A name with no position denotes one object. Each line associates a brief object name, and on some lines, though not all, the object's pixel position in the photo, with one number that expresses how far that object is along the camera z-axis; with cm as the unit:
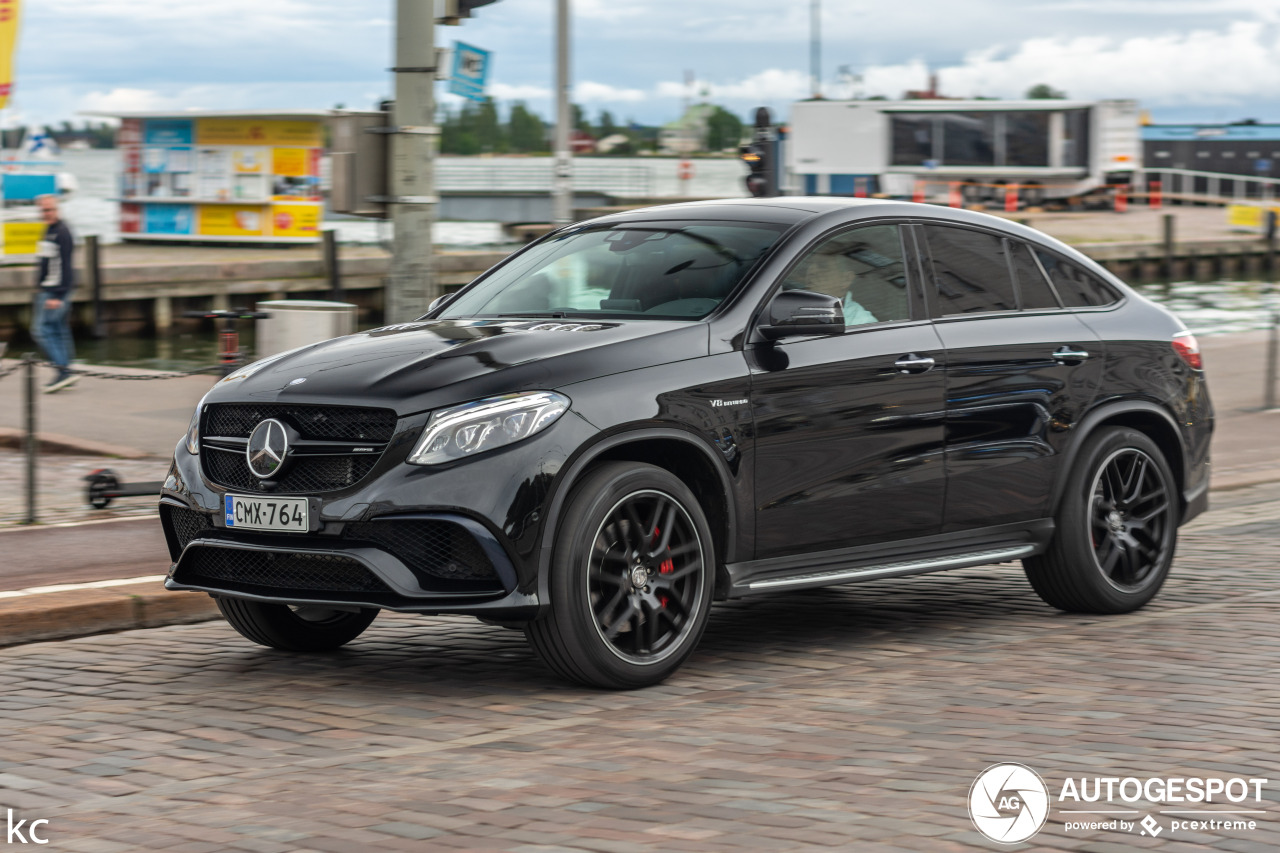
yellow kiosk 3906
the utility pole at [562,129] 1827
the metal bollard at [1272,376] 1769
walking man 1864
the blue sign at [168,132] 4003
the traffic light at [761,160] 1900
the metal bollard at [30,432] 988
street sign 1520
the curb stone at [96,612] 729
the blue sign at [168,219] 4084
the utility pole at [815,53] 7549
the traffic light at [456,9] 1025
